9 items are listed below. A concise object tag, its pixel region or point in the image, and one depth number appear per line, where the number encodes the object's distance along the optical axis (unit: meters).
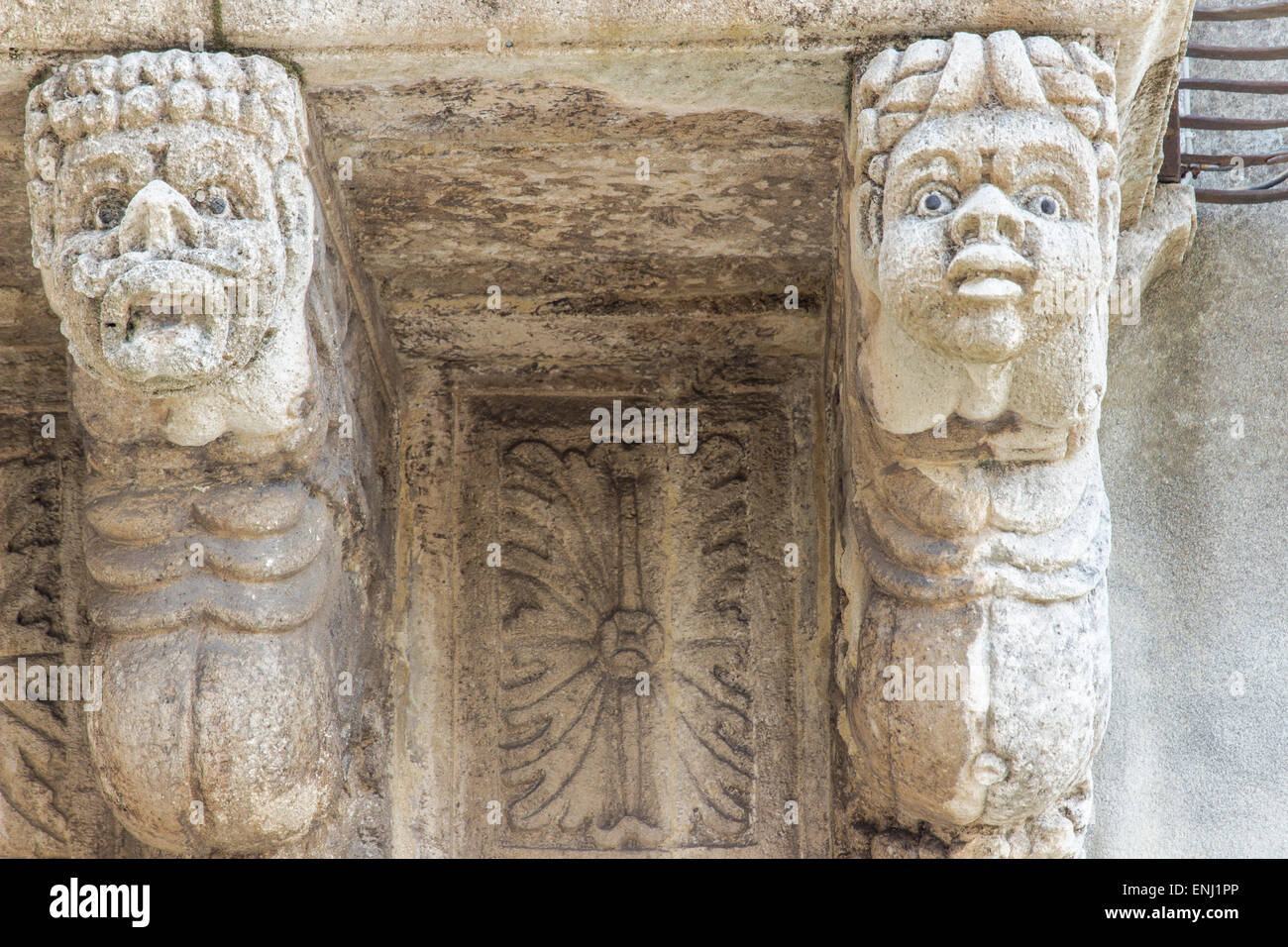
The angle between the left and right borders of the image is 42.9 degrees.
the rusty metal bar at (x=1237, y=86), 2.65
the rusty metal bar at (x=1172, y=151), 2.60
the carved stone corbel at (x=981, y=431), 1.89
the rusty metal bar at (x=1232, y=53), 2.66
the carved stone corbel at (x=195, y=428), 1.91
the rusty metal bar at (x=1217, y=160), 2.67
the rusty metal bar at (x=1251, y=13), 2.64
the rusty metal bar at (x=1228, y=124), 2.65
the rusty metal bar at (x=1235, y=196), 2.66
